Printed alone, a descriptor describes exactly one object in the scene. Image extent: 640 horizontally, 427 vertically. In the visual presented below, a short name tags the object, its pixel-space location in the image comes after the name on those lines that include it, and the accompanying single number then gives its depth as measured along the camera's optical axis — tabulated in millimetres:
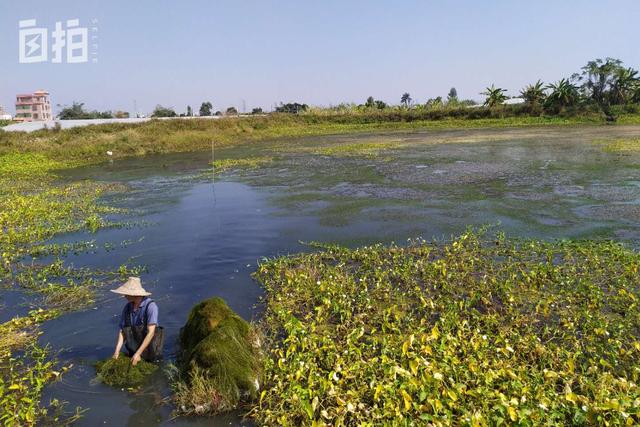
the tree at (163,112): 73244
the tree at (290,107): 84694
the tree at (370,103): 75200
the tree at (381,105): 74062
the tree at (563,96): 60812
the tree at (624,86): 59781
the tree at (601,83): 61000
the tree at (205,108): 94375
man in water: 7004
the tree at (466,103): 69394
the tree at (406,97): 106906
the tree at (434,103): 70188
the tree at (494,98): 63950
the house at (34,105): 135625
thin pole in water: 16969
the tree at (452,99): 72238
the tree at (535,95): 62312
